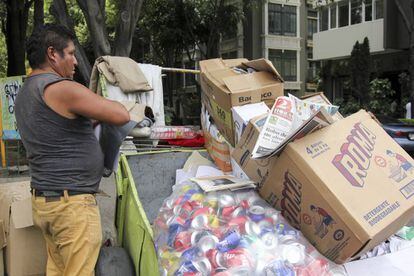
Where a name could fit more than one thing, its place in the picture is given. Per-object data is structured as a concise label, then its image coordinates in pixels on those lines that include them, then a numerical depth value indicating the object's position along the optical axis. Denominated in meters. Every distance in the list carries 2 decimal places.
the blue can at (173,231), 2.36
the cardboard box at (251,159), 2.56
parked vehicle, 9.95
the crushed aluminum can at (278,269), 2.04
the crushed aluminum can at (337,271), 2.18
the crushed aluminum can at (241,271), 2.05
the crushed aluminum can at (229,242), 2.20
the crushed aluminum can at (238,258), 2.09
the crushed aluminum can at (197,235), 2.28
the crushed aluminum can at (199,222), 2.35
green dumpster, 2.62
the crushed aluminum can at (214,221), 2.36
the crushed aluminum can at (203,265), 2.13
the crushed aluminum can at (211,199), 2.48
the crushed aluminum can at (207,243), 2.22
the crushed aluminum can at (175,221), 2.43
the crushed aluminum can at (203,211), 2.42
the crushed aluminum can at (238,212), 2.41
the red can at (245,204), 2.51
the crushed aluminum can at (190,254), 2.21
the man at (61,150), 2.44
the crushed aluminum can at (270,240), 2.20
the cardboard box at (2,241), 3.30
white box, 2.83
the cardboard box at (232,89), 3.09
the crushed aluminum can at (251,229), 2.28
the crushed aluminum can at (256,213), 2.40
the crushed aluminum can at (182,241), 2.29
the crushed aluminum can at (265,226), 2.31
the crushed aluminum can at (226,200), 2.48
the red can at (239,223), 2.31
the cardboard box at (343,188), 2.19
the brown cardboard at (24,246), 3.06
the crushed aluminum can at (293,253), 2.12
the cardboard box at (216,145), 3.29
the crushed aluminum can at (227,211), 2.42
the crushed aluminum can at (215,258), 2.13
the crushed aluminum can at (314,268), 2.08
